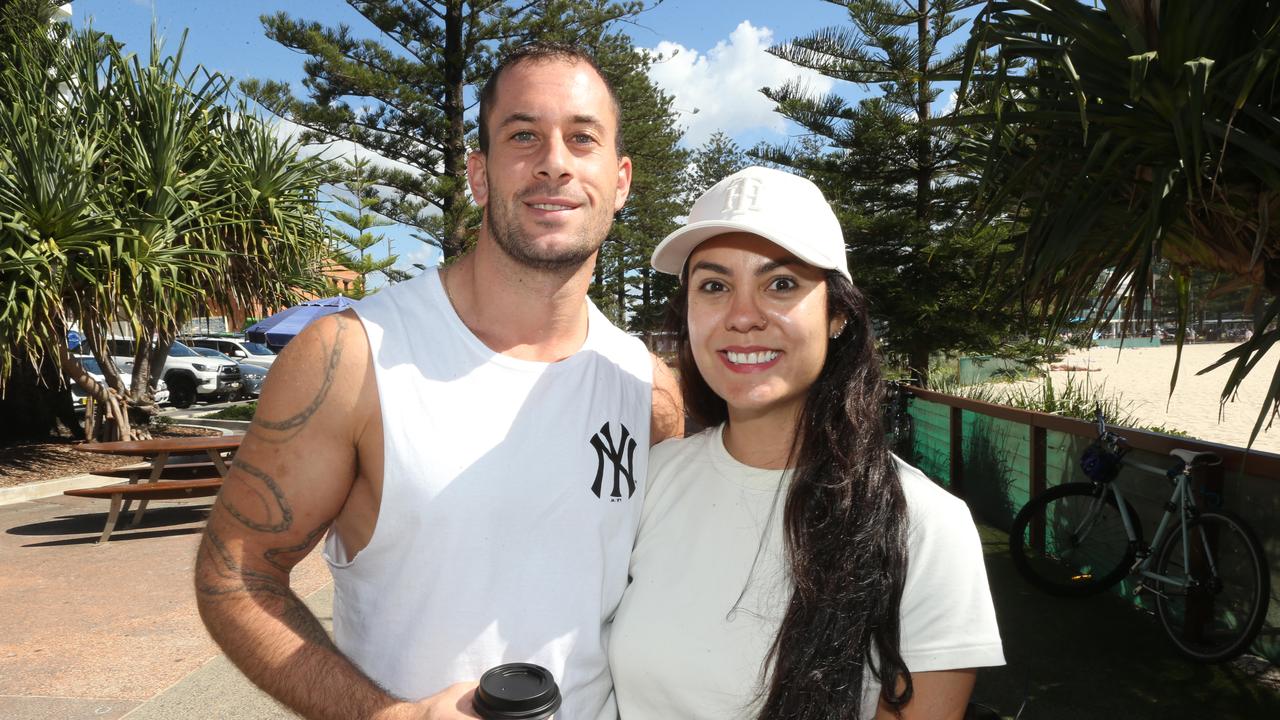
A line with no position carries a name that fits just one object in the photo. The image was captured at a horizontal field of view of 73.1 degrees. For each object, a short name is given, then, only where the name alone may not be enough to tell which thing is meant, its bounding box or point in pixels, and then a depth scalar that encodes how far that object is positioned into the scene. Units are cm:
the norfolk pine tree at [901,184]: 1388
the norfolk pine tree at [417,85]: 1688
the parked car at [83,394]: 1599
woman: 154
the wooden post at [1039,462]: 653
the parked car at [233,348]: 2363
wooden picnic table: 717
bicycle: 435
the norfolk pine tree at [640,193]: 2652
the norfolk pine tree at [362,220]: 1912
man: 170
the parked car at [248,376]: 2147
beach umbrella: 1185
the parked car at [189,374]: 1981
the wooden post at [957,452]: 830
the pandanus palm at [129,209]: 924
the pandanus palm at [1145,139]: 360
